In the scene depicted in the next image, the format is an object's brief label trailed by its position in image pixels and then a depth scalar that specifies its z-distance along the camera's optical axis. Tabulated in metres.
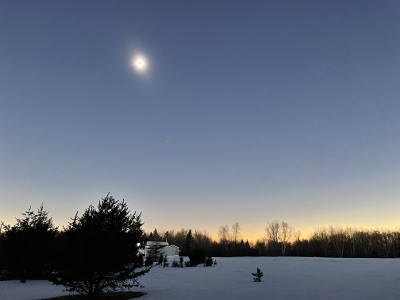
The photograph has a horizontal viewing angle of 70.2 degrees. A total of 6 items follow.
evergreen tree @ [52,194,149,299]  12.69
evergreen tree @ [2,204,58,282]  22.23
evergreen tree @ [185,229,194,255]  93.34
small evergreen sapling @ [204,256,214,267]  39.88
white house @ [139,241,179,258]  65.25
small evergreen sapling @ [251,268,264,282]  20.36
